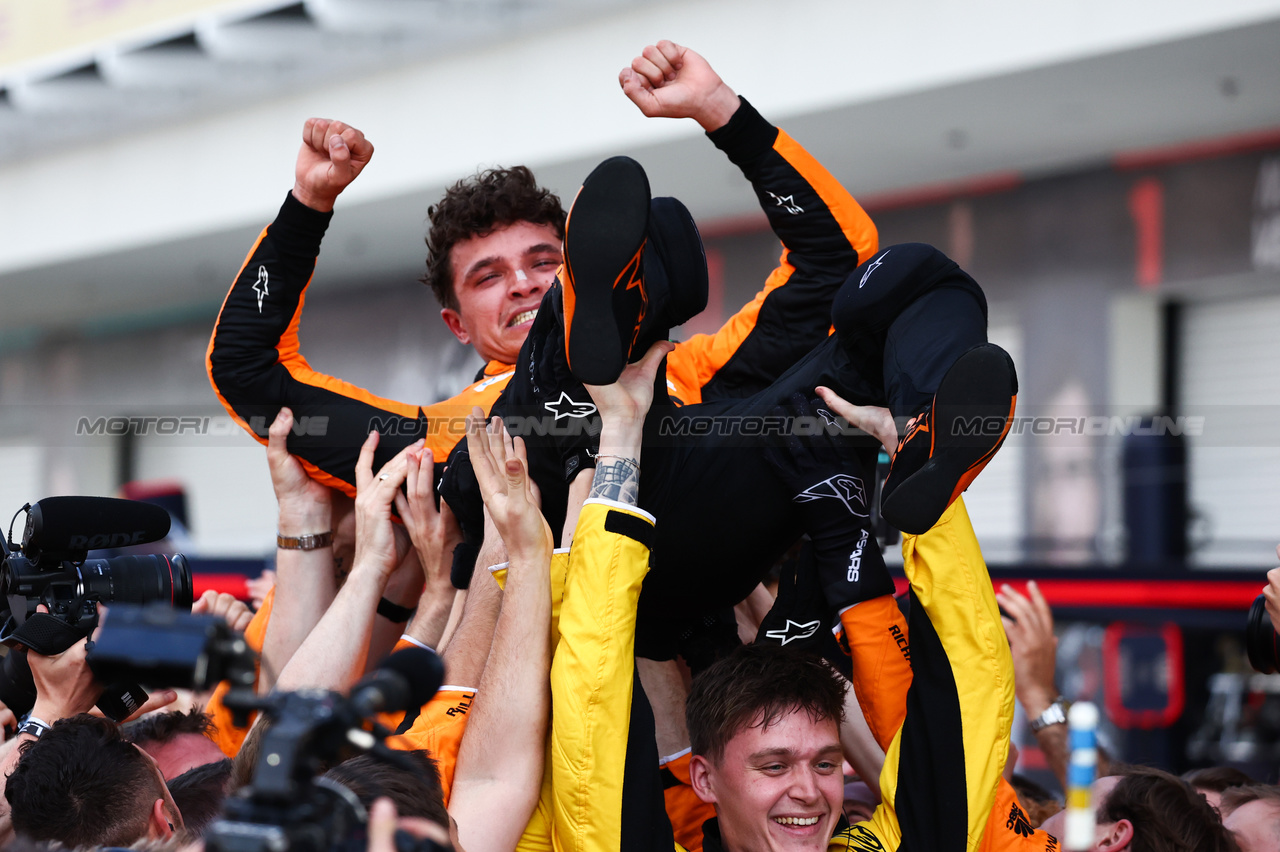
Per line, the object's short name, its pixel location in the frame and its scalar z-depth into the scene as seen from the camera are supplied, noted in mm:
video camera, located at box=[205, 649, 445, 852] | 6776
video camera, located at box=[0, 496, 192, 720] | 7456
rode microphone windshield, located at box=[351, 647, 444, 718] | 6799
